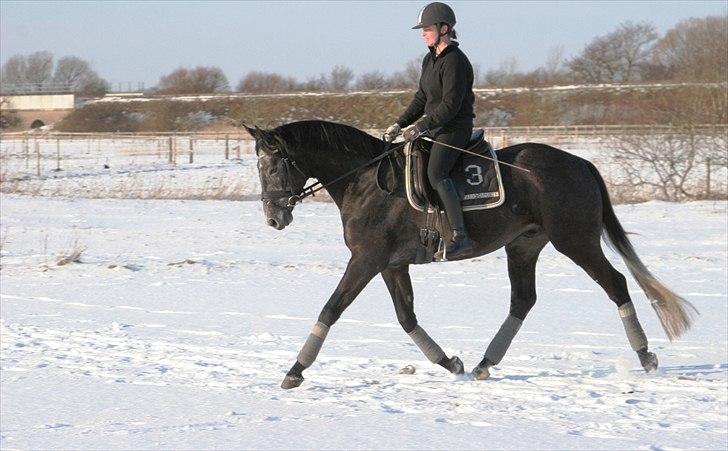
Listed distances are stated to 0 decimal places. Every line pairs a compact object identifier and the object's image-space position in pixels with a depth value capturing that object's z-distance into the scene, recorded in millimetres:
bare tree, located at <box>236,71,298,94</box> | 103219
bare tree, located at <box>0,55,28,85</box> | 116812
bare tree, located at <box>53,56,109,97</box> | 114438
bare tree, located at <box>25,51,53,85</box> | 117750
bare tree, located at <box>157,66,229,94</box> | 102500
